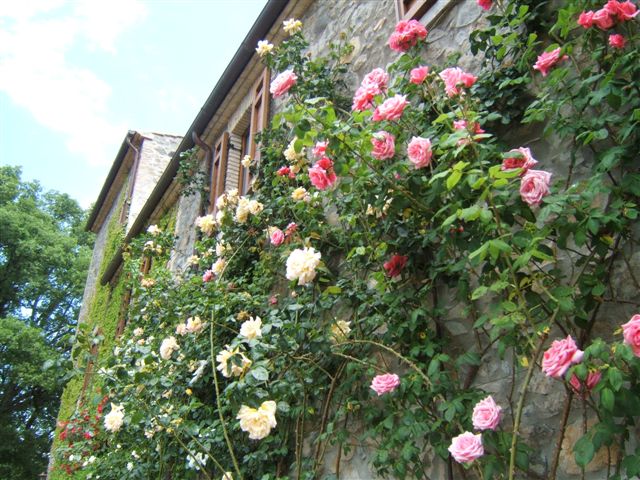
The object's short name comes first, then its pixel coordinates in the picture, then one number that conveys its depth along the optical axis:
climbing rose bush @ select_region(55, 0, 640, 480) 1.75
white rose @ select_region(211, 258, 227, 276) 3.87
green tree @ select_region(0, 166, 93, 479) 17.00
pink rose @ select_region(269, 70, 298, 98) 2.78
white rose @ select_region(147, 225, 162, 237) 5.25
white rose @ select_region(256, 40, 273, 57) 3.86
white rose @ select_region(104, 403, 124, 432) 3.17
